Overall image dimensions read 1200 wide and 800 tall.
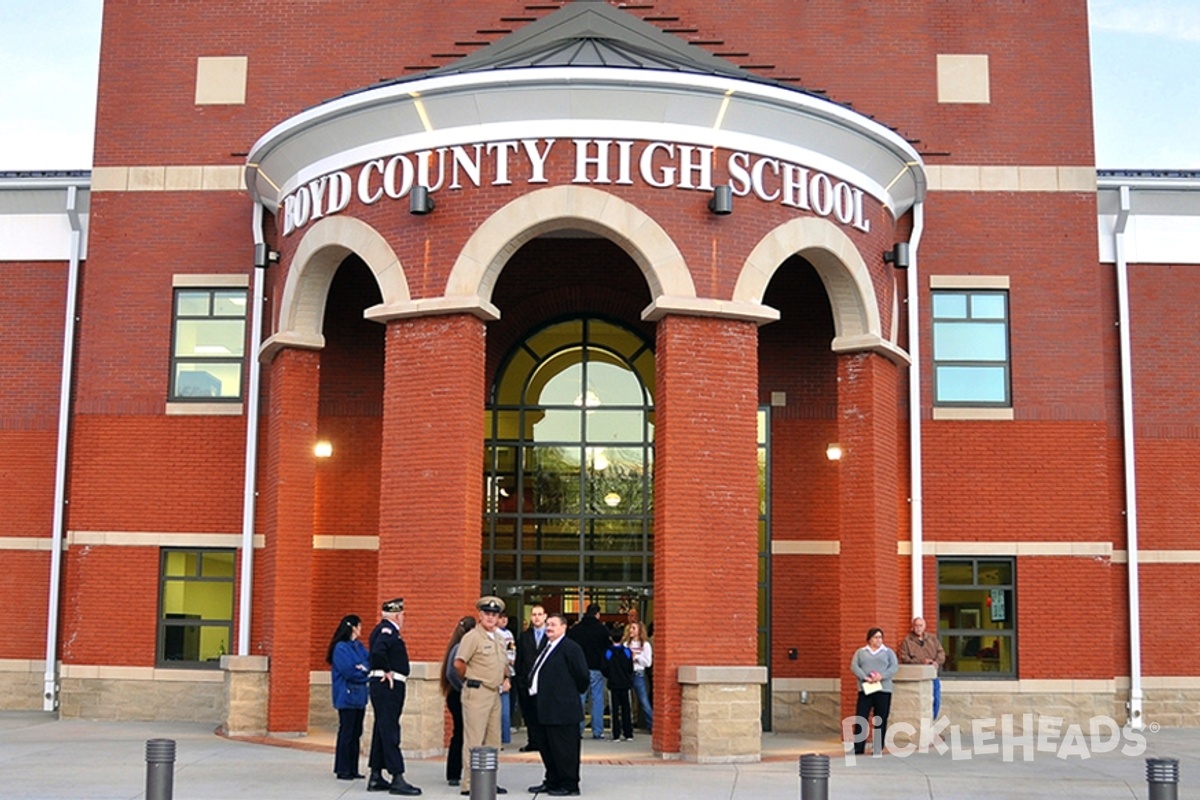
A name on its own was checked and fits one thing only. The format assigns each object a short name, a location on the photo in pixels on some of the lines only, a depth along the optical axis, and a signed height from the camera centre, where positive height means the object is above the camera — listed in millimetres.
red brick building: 17938 +3484
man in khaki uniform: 13938 -816
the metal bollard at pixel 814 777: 10234 -1213
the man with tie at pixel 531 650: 16969 -640
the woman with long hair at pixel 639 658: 19750 -811
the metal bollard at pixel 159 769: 10867 -1299
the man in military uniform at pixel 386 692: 14133 -945
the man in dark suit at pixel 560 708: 13891 -1043
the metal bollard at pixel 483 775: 10523 -1274
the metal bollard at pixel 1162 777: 10492 -1213
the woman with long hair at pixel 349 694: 14984 -1017
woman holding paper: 18047 -984
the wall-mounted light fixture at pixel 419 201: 17531 +4576
